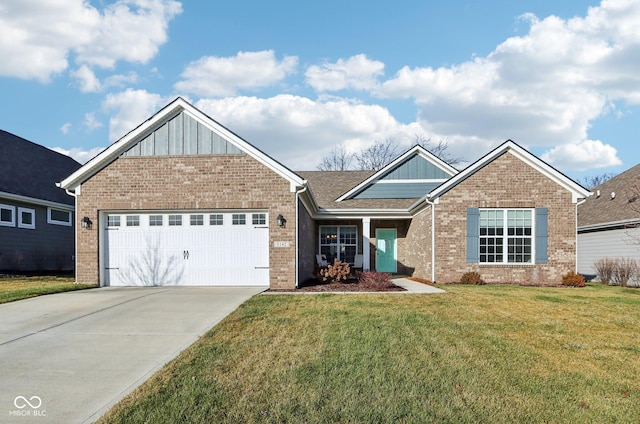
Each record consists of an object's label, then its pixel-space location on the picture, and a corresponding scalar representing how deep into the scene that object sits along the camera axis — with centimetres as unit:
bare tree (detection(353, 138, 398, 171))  4338
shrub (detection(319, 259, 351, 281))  1317
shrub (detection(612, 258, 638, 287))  1512
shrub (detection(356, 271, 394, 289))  1217
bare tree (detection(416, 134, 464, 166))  4266
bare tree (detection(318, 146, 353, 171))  4625
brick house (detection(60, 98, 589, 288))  1255
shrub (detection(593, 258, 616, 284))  1600
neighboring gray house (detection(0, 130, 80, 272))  1766
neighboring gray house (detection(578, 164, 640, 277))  1586
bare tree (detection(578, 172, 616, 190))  5816
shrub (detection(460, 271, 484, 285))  1409
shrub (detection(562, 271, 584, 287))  1387
